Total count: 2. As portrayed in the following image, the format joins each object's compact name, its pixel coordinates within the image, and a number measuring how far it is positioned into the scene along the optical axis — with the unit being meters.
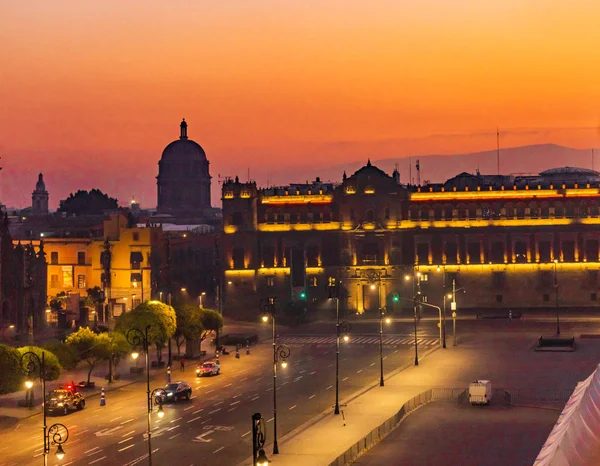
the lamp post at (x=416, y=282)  138.75
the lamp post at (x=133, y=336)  85.94
